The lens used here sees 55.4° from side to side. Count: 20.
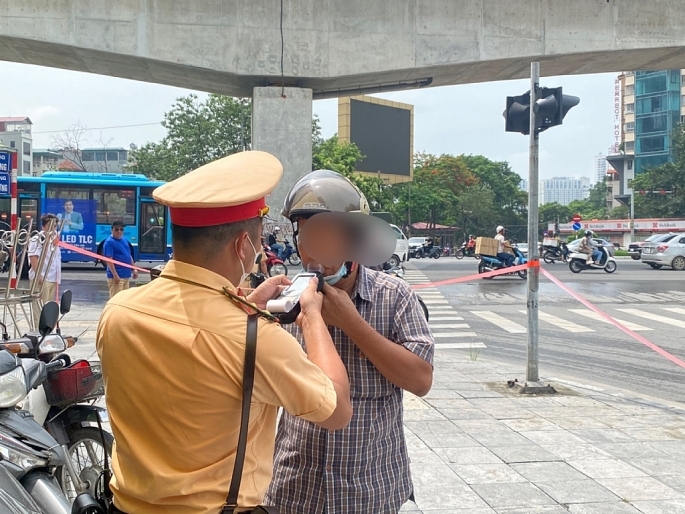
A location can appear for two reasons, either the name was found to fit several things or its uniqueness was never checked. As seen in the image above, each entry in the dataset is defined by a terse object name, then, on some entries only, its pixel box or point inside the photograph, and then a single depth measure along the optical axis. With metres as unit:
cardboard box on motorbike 19.67
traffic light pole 6.51
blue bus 19.94
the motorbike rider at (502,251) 19.92
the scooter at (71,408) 3.38
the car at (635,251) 31.02
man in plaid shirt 1.80
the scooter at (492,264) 19.73
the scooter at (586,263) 21.12
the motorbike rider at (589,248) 21.33
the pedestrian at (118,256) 10.28
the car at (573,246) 21.85
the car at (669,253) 23.30
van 20.92
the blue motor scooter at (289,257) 20.28
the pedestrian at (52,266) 9.27
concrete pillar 14.82
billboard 43.72
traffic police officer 1.35
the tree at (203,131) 36.72
